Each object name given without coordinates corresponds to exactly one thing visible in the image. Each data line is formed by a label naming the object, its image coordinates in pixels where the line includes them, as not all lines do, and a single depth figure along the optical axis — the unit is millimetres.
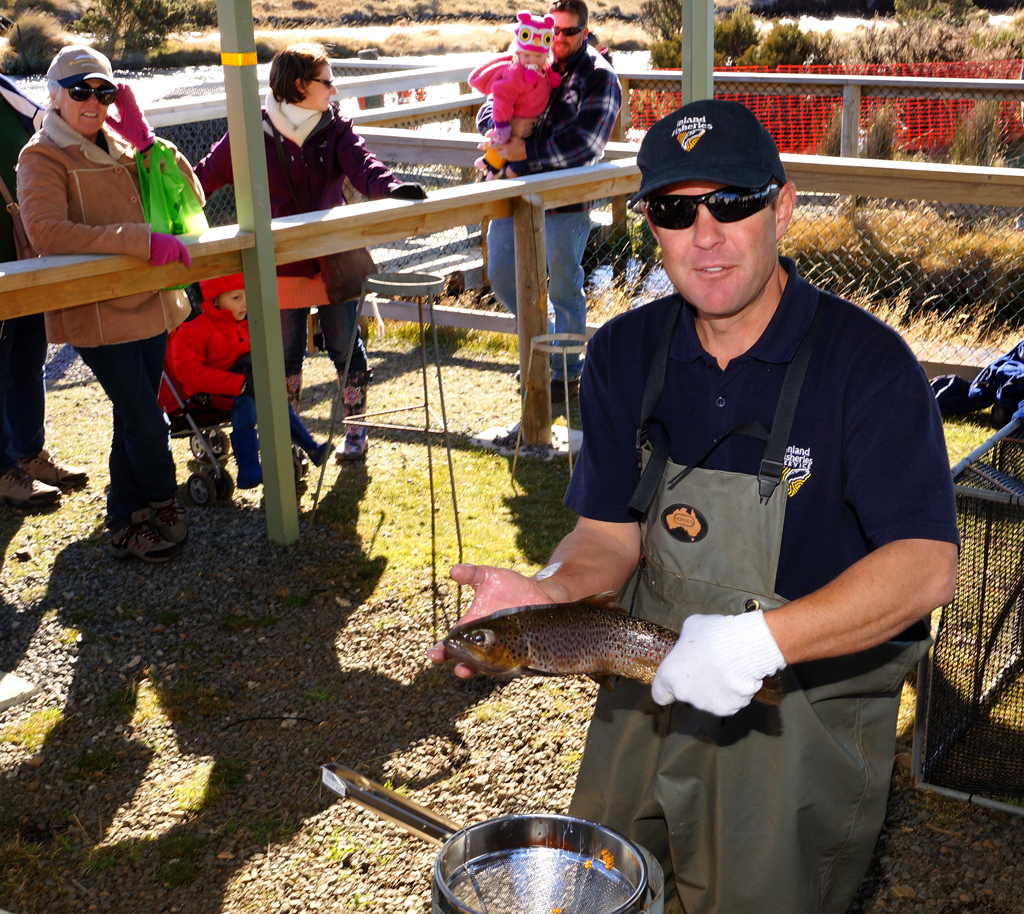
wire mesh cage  3252
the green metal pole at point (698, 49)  5250
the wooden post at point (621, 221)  9727
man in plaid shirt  6270
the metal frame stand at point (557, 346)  5672
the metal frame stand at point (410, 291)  5043
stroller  5539
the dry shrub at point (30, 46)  20094
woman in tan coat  4266
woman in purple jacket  5441
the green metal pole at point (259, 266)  4535
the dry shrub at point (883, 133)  12570
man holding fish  1905
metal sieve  1764
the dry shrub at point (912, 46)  21547
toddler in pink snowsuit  6363
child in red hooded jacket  5508
